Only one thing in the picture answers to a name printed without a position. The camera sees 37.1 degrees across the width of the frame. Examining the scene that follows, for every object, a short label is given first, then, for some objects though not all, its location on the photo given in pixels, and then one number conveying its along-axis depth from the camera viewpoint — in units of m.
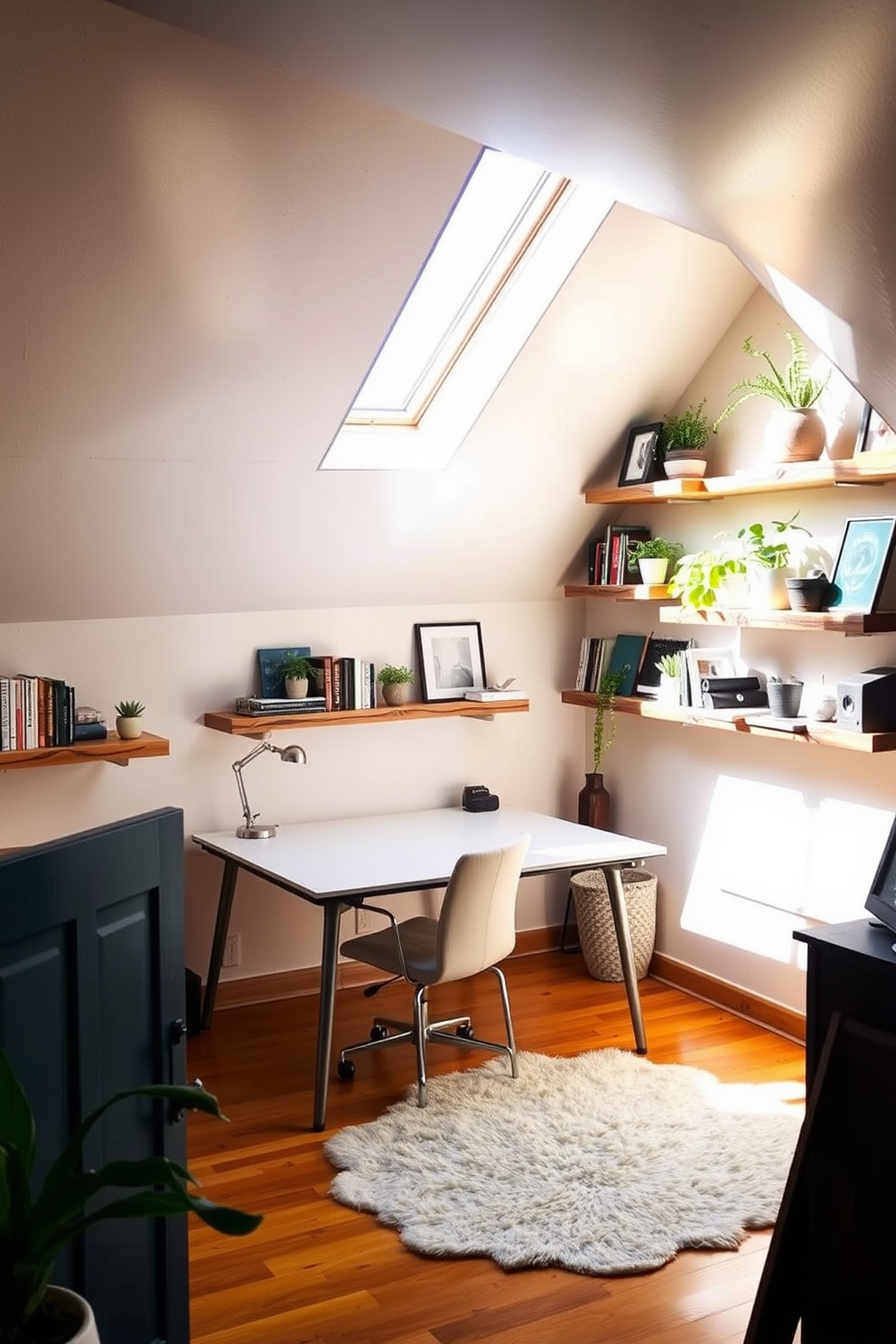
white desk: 3.92
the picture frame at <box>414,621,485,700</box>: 5.23
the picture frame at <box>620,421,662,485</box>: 4.86
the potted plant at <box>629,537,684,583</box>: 4.93
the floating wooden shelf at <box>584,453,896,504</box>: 3.92
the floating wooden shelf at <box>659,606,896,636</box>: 3.94
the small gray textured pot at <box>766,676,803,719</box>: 4.32
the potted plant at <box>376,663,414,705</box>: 5.04
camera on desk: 5.15
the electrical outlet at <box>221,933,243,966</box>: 4.91
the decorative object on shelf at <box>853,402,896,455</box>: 3.94
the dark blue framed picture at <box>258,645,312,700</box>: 4.87
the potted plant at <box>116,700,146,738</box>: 4.42
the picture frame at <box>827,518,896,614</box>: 4.00
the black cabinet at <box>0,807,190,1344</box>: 2.12
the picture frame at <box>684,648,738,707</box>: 4.71
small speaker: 3.95
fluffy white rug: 3.23
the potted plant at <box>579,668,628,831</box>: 5.45
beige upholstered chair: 3.84
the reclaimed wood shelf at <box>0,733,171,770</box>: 4.16
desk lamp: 4.64
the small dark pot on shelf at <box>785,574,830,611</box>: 4.15
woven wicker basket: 5.10
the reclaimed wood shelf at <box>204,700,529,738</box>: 4.67
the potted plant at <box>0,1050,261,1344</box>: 1.67
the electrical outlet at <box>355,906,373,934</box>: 5.11
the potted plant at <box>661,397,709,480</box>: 4.76
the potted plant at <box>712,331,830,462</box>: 4.24
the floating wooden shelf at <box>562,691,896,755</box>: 3.95
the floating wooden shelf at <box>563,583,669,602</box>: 4.89
